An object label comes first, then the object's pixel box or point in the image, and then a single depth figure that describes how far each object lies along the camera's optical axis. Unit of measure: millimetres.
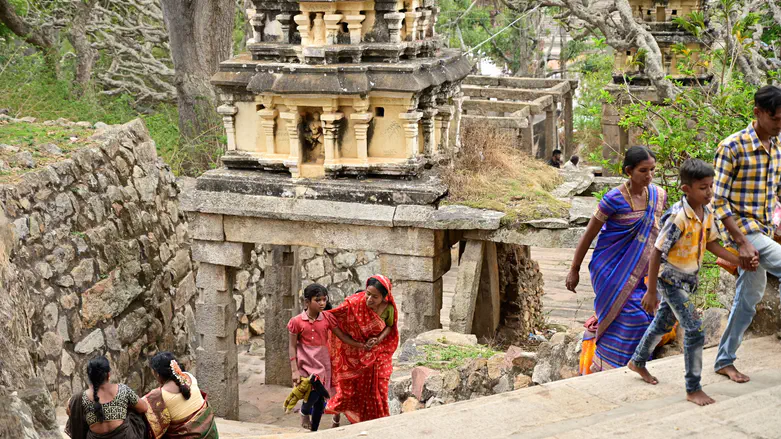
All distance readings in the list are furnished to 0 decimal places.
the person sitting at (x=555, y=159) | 16938
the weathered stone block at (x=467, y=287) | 9234
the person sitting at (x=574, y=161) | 18259
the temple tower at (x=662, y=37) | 17031
